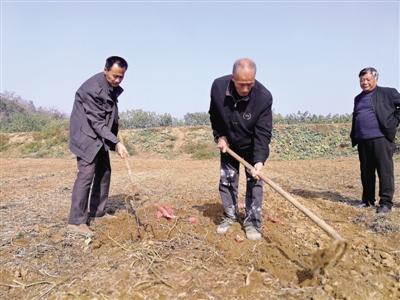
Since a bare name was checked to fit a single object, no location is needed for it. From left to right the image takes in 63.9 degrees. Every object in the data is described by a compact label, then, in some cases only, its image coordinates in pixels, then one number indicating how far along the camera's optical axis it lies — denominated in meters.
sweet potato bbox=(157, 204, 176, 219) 3.77
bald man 3.00
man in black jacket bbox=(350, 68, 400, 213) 4.36
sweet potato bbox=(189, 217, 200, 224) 3.69
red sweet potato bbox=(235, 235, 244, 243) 3.20
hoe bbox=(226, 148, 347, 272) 2.17
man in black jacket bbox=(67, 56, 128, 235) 3.45
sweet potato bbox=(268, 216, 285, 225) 3.75
